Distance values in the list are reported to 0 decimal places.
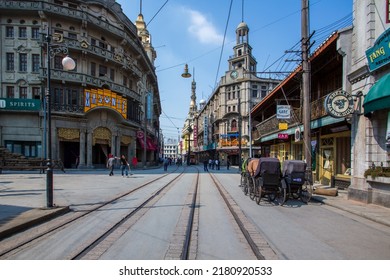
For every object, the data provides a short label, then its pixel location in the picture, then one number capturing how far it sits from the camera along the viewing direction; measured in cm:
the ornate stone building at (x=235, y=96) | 5512
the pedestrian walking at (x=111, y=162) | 2097
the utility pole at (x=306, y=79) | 1172
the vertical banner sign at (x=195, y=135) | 9512
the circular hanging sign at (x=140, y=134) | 3897
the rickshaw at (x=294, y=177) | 955
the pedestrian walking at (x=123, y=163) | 2043
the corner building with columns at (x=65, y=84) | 2770
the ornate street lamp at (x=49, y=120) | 779
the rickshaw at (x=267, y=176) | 930
